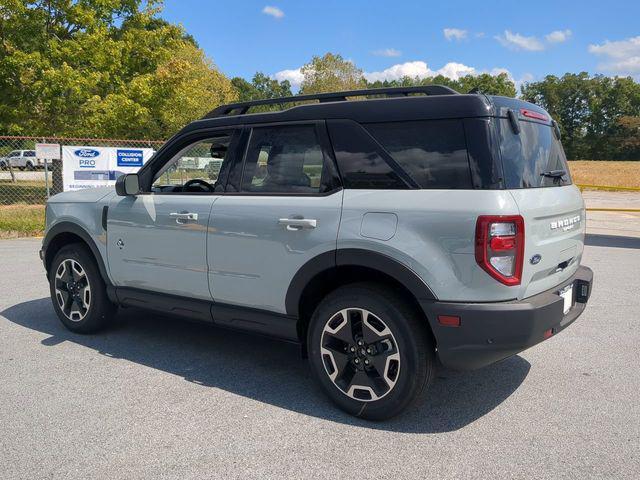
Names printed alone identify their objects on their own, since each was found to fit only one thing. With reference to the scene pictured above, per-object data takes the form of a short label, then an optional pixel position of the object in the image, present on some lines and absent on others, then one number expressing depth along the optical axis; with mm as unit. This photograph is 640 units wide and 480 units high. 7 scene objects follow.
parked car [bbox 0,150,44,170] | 40406
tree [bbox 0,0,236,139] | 16125
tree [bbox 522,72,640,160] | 95188
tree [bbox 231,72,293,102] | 117625
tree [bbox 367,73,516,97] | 95925
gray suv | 2939
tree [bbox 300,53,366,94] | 48812
